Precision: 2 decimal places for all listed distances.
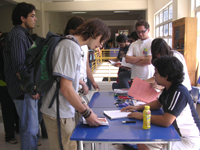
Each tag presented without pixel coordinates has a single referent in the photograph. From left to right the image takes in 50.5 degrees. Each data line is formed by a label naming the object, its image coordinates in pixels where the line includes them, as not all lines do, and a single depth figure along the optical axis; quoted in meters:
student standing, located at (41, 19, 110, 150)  1.32
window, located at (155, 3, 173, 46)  6.33
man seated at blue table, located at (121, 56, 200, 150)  1.47
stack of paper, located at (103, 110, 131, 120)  1.66
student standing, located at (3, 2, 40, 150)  2.04
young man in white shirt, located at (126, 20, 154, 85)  3.04
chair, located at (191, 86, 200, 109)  2.44
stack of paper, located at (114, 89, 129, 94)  2.53
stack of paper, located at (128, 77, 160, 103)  2.07
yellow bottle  1.39
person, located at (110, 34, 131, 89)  4.01
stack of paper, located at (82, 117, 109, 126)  1.49
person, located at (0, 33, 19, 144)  2.78
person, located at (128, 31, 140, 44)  4.16
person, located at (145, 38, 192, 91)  2.09
